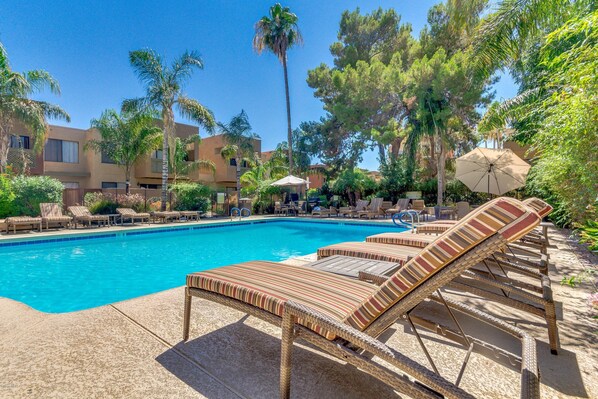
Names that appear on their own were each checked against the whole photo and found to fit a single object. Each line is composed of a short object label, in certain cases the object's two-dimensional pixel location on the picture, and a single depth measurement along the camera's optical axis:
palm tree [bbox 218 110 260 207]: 19.75
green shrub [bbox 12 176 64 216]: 11.12
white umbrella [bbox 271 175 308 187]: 16.70
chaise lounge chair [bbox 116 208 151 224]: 12.58
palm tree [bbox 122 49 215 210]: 13.89
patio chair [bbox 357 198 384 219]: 15.57
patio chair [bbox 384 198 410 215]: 15.17
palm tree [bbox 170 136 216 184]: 20.36
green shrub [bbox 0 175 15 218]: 10.71
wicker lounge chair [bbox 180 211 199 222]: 14.39
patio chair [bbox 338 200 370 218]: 16.11
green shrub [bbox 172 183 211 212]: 15.91
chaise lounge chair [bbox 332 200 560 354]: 1.94
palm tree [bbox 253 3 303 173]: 19.98
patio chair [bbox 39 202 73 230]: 10.70
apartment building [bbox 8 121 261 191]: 18.86
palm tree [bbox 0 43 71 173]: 12.92
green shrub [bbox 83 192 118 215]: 13.44
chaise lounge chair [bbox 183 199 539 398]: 1.13
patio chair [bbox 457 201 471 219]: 11.12
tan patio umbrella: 8.39
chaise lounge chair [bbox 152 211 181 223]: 13.33
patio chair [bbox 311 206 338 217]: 16.80
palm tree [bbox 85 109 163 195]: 17.42
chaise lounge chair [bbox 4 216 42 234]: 9.71
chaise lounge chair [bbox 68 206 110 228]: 11.55
